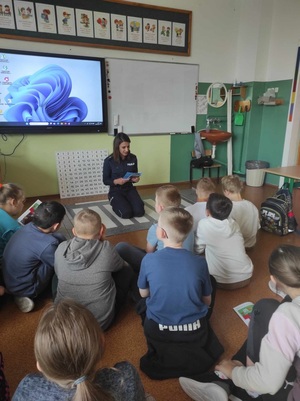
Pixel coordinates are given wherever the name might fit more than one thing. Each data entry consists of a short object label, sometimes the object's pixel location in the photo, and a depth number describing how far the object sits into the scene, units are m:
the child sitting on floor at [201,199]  2.21
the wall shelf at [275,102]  4.52
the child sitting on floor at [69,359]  0.62
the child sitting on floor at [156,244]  1.92
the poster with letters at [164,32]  4.13
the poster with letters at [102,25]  3.73
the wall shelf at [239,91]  4.79
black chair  4.72
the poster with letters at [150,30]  4.03
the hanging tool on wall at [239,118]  4.90
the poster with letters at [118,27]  3.83
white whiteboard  4.10
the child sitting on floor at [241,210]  2.38
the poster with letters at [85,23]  3.63
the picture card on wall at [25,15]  3.34
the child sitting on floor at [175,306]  1.27
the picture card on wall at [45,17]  3.43
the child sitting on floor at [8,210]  1.91
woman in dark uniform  3.42
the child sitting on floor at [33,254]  1.67
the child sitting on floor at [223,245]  1.86
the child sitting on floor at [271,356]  0.86
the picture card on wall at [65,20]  3.53
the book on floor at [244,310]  1.75
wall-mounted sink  4.70
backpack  2.84
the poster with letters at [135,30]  3.93
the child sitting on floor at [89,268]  1.46
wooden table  2.68
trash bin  4.83
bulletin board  3.38
